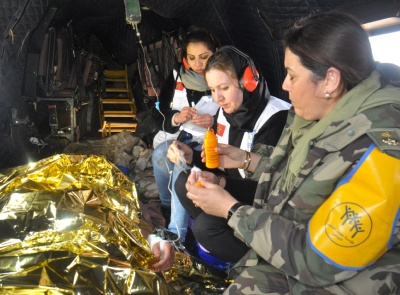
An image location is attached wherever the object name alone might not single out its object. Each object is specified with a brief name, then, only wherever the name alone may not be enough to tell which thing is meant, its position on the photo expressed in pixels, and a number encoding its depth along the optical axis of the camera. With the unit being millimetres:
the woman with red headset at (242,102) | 2145
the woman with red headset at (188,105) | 2731
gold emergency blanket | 1510
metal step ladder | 5254
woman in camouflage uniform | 1084
